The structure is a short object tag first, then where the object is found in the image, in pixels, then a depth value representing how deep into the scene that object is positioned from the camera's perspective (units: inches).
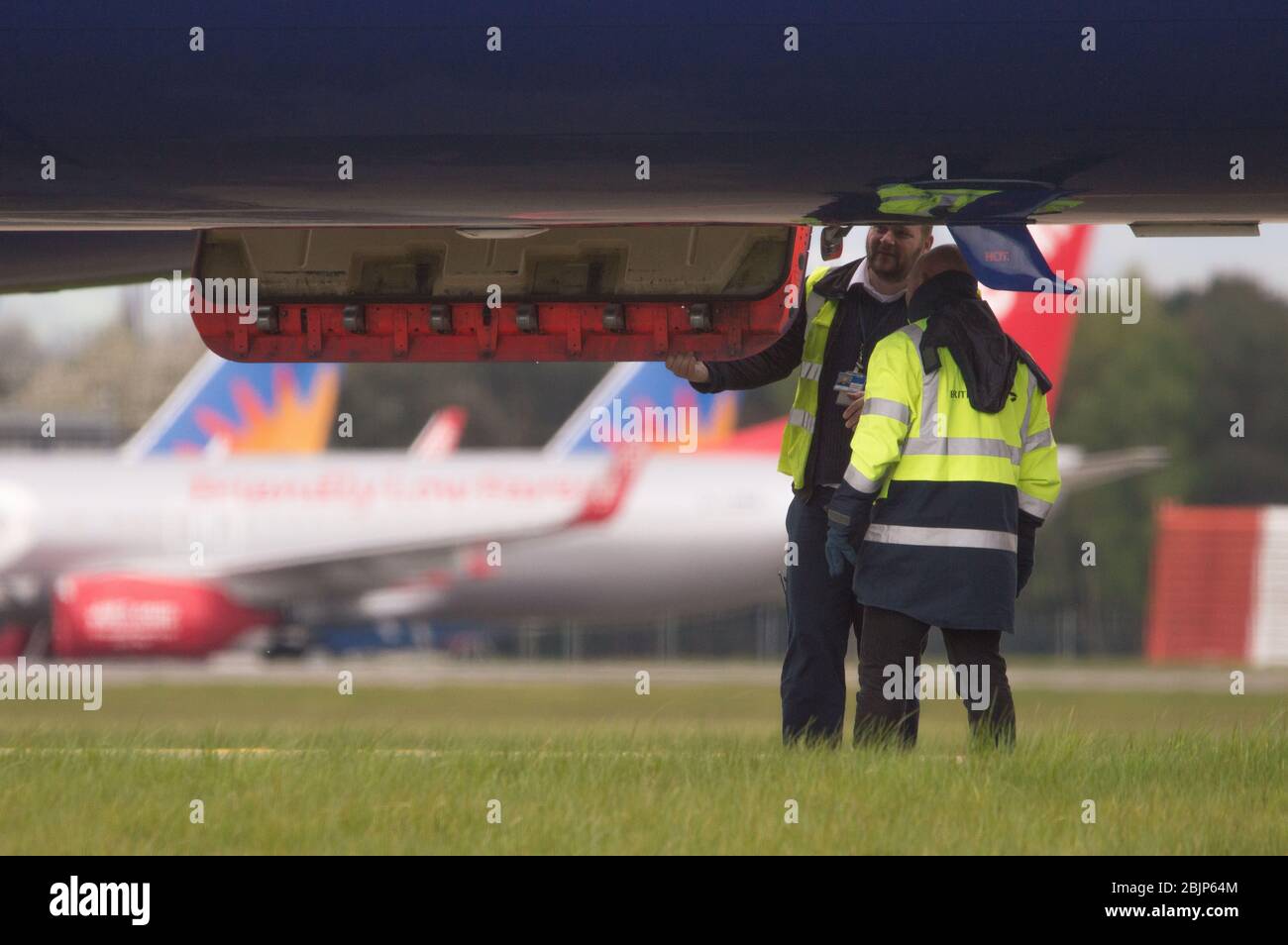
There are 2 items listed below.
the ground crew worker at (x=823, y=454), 471.8
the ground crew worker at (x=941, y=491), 424.2
